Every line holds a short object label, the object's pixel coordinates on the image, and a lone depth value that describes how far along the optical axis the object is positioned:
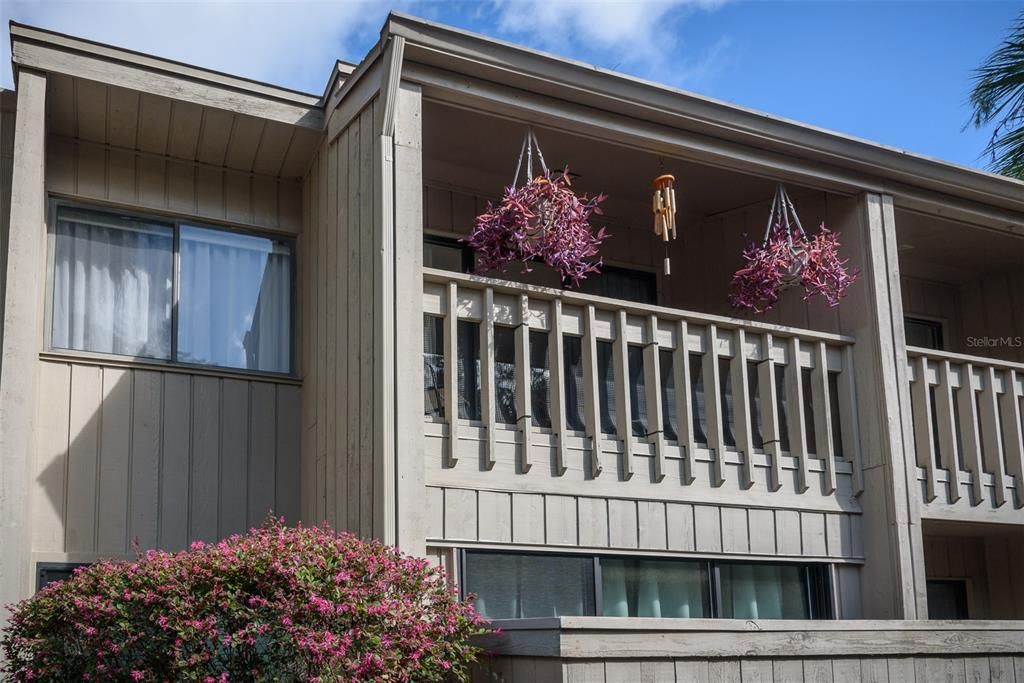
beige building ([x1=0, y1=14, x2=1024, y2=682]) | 7.05
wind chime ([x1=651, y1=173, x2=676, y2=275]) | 8.27
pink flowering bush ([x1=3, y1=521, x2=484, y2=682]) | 5.56
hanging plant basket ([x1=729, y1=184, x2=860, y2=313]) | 8.70
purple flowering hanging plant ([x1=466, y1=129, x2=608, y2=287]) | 7.75
